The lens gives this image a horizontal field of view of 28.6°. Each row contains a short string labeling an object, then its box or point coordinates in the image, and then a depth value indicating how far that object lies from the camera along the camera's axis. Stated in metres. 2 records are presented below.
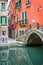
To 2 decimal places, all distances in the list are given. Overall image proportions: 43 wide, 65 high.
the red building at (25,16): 8.96
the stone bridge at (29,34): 7.46
